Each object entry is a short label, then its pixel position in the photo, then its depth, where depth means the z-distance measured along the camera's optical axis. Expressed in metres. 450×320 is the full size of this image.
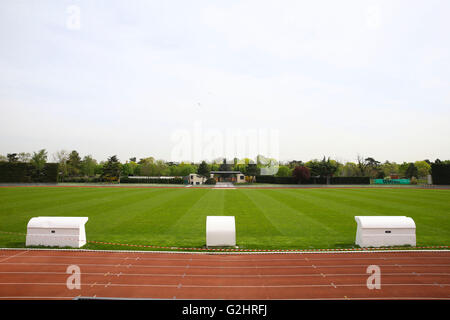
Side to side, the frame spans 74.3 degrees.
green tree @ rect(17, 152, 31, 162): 102.31
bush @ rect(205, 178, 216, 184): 75.65
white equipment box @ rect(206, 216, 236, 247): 12.43
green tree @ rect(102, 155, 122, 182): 78.81
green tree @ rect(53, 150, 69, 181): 90.41
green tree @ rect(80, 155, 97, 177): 100.25
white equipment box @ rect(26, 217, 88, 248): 12.56
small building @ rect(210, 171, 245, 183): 94.44
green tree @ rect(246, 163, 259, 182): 85.46
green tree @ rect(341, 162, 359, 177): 109.12
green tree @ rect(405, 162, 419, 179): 105.12
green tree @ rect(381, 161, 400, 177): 120.99
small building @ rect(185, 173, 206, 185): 79.11
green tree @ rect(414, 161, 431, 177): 112.62
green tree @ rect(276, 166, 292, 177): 86.62
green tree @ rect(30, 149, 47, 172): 93.77
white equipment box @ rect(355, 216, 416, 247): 12.42
